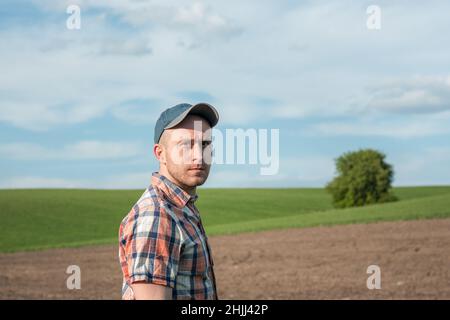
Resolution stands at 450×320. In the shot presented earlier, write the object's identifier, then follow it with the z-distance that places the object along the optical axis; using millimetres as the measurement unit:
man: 2320
